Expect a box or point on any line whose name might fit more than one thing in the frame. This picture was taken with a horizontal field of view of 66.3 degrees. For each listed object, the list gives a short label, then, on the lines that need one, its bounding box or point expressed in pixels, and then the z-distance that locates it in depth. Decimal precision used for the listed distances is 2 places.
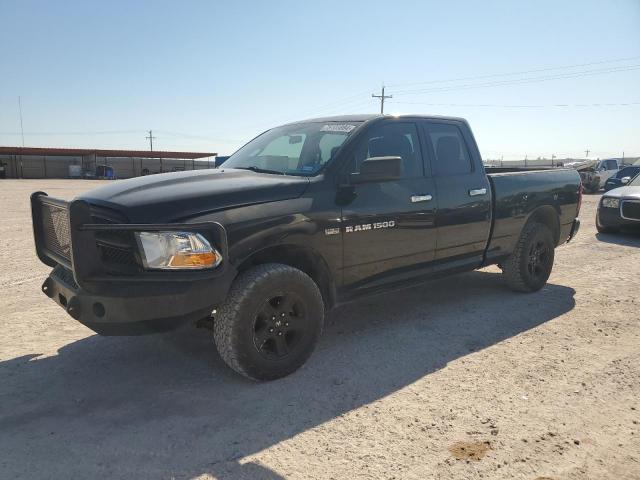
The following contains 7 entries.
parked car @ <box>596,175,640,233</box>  9.45
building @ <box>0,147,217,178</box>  47.69
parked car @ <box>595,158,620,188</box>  24.23
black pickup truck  2.87
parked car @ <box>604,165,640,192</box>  19.56
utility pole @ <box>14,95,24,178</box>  47.79
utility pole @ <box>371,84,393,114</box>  62.42
